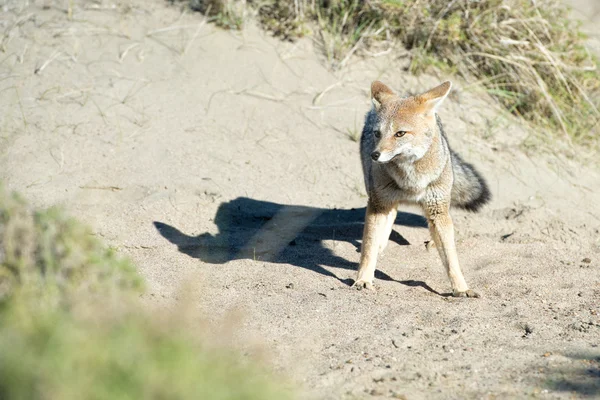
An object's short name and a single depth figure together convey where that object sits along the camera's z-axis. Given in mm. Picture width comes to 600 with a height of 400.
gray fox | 10242
